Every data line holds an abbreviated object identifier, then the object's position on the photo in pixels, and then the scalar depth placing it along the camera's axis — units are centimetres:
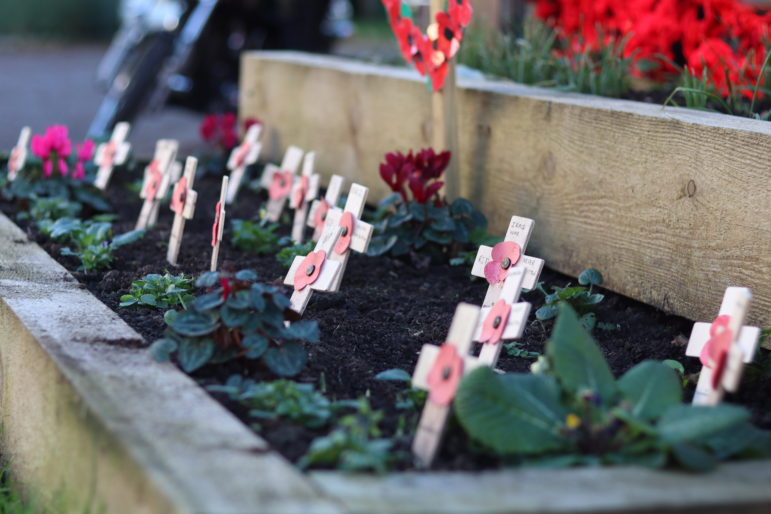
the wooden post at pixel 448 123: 308
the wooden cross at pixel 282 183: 354
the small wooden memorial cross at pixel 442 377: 168
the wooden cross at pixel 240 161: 391
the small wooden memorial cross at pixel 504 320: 198
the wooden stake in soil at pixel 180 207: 293
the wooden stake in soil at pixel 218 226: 240
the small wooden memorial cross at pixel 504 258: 235
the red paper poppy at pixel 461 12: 297
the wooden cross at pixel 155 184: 334
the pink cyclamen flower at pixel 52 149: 371
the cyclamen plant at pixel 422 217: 304
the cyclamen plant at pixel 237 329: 195
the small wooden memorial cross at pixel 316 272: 235
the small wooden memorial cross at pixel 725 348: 175
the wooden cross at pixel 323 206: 300
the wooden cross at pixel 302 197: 330
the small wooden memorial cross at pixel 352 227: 247
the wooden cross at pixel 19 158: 378
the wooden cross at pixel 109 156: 380
